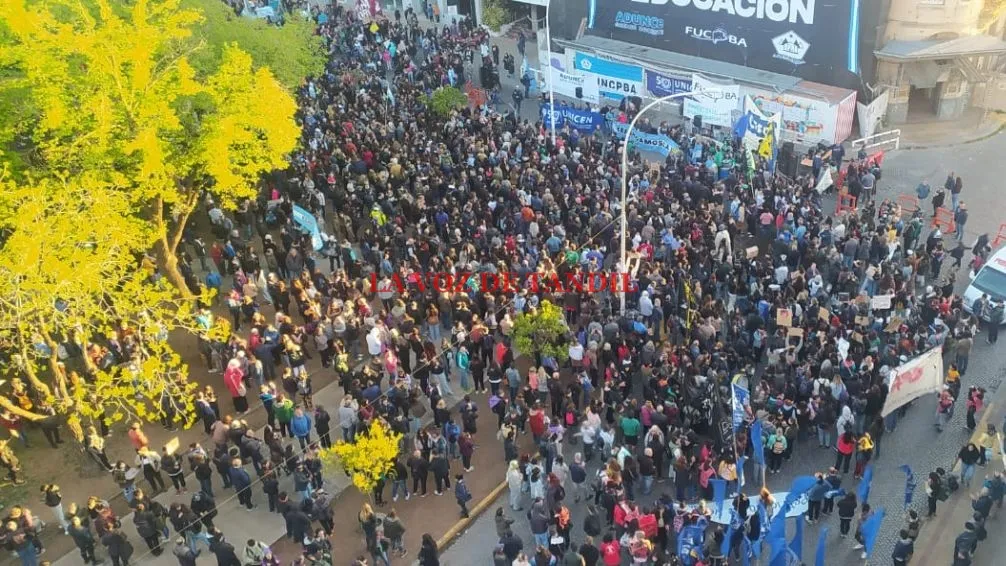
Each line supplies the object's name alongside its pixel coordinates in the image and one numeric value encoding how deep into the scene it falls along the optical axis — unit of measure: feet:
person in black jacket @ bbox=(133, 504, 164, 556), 47.09
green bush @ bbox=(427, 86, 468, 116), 102.01
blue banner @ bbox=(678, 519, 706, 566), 43.86
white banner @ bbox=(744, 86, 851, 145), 95.66
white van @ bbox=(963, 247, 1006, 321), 63.72
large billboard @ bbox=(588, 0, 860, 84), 98.02
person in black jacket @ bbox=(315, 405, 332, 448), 53.06
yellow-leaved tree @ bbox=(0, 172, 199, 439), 47.24
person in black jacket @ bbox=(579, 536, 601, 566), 42.88
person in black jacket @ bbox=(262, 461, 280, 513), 49.96
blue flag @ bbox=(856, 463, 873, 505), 45.62
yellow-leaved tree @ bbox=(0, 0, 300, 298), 56.03
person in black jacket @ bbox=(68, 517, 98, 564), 46.52
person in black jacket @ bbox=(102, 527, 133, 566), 46.11
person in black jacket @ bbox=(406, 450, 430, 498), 50.39
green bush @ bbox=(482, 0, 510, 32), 141.08
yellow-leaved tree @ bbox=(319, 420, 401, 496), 46.73
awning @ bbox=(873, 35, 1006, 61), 94.50
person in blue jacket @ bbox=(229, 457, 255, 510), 49.60
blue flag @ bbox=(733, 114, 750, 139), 86.07
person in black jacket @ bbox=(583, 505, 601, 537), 44.80
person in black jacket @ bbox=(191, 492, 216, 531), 47.60
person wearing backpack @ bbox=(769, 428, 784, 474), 49.96
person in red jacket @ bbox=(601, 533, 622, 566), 43.21
